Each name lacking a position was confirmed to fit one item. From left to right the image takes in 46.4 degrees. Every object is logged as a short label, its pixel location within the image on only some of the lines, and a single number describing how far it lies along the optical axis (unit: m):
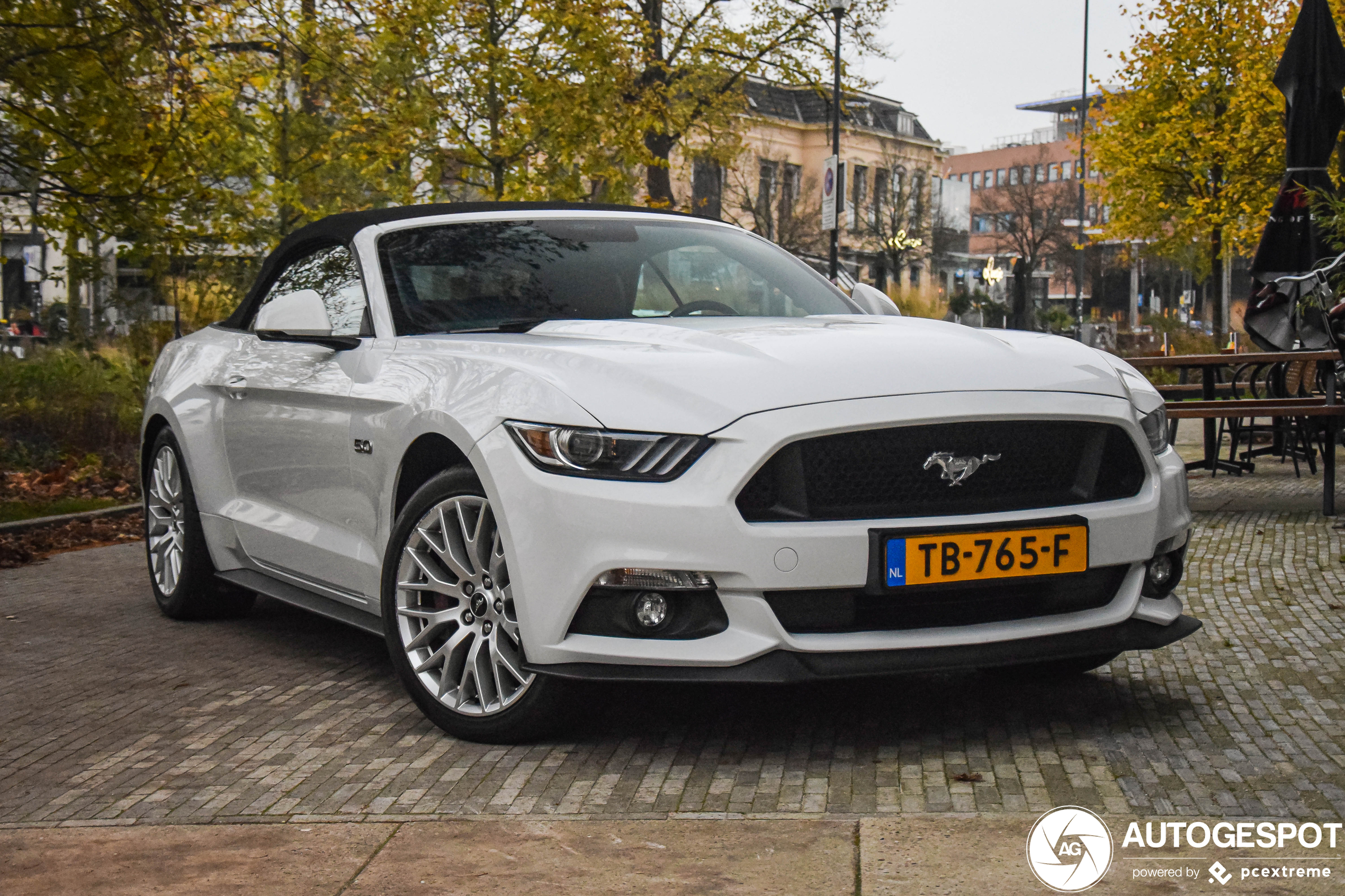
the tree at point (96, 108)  9.59
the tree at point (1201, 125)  29.05
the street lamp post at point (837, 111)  27.28
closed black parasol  9.51
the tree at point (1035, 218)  73.75
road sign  25.97
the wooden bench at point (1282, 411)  8.46
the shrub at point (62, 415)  12.72
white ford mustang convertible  3.73
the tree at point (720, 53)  26.77
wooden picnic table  8.47
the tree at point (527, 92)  17.16
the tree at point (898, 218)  67.62
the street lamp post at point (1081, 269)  56.97
